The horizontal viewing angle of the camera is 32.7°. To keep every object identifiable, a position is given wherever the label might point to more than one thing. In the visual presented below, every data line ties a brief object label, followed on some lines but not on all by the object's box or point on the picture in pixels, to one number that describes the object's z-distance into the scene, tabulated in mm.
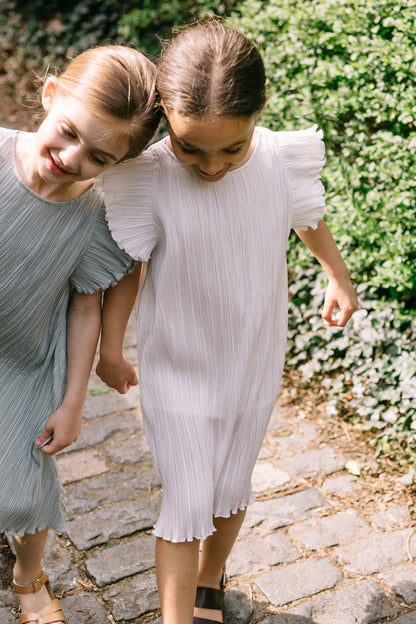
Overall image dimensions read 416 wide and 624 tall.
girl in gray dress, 1721
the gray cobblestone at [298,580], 2416
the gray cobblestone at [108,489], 2785
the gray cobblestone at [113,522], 2615
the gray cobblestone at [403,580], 2438
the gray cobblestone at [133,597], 2301
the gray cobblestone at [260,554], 2545
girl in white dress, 1859
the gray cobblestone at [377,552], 2566
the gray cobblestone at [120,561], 2441
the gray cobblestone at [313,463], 3094
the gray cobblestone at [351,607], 2326
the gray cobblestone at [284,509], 2779
